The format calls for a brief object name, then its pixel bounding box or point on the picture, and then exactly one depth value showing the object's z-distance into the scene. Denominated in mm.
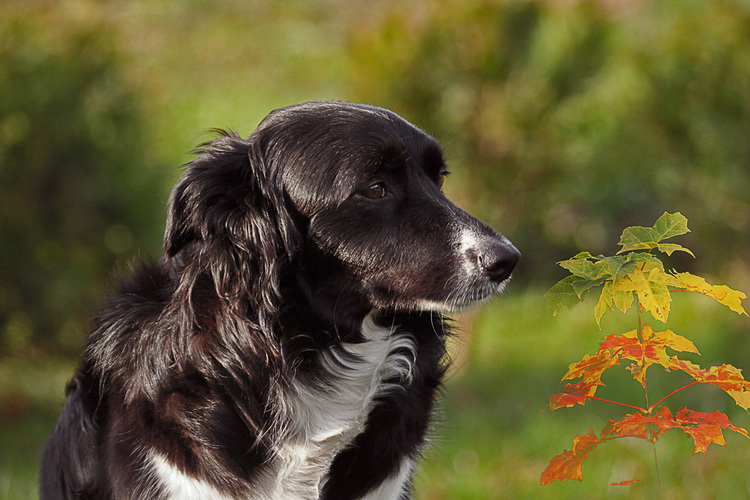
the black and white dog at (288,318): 2713
